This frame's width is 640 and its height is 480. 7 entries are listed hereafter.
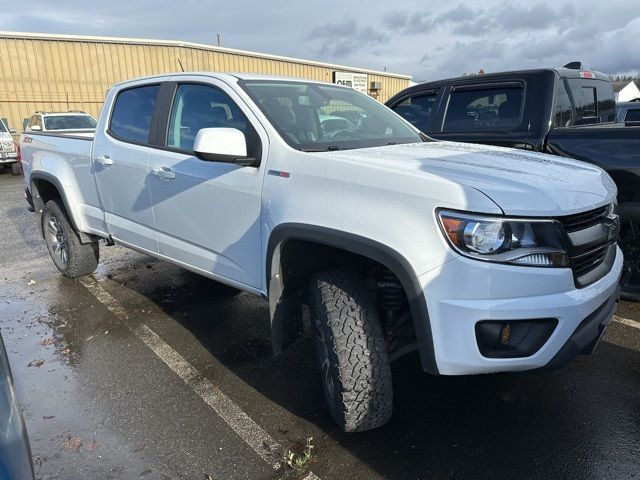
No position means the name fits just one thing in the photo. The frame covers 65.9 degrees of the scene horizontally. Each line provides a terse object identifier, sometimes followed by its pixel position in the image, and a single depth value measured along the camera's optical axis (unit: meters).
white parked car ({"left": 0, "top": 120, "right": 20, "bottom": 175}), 14.33
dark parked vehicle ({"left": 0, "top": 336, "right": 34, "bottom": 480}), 1.23
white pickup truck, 2.05
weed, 2.39
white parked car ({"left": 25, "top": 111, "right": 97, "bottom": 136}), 14.02
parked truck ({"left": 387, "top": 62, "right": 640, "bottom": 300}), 3.67
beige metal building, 19.97
